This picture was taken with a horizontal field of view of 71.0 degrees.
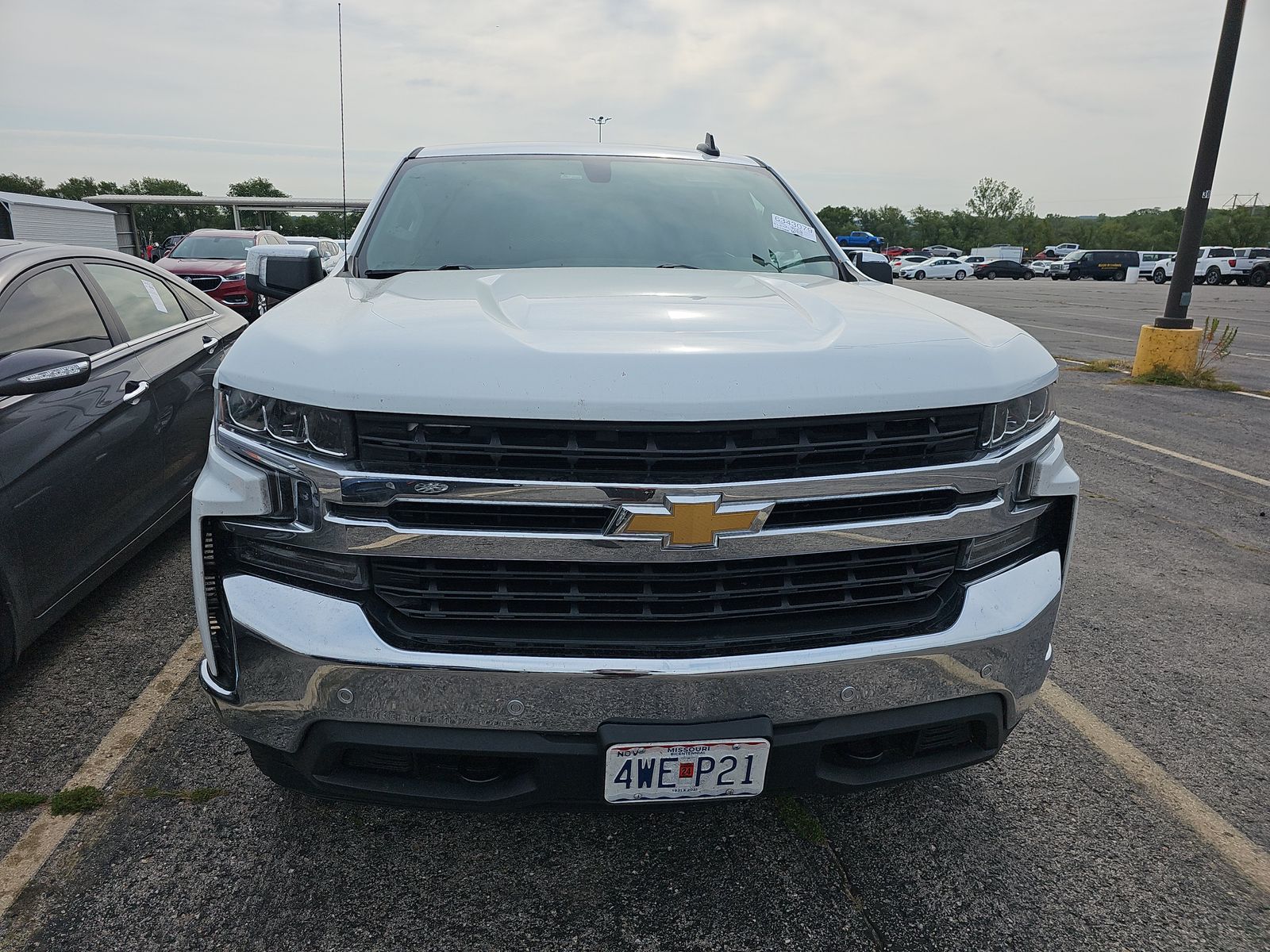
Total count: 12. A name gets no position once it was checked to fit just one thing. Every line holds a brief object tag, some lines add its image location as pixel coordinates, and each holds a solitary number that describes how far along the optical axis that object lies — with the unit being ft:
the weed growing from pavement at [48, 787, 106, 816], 7.81
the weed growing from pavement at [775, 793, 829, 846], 7.67
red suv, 37.93
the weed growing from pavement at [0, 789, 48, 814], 7.88
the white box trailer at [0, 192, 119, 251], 70.54
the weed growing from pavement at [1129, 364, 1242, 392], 32.30
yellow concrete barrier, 32.73
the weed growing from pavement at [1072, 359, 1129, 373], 36.45
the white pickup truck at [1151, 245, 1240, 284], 139.79
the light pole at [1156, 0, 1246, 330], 29.09
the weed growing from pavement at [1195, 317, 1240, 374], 32.63
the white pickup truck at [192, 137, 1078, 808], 5.59
